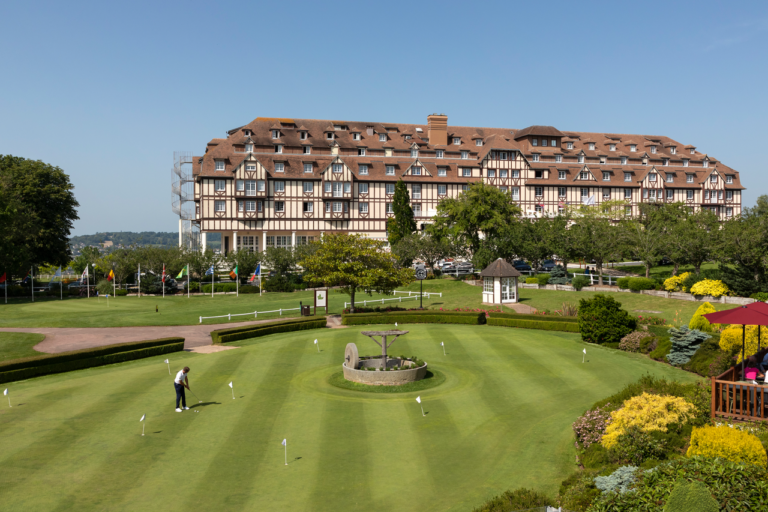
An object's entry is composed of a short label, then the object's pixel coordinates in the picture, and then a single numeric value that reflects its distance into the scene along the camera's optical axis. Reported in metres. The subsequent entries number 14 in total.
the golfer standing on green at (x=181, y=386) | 20.44
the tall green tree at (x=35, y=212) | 62.53
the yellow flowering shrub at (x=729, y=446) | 11.16
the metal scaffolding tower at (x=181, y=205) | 94.81
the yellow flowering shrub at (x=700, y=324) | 28.31
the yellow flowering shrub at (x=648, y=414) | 14.74
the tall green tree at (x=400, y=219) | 79.75
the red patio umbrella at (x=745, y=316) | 16.05
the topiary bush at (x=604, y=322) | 33.06
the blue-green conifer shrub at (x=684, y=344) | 27.25
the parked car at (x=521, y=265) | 73.50
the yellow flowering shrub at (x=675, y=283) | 45.00
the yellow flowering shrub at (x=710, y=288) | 40.88
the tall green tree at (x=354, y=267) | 44.78
